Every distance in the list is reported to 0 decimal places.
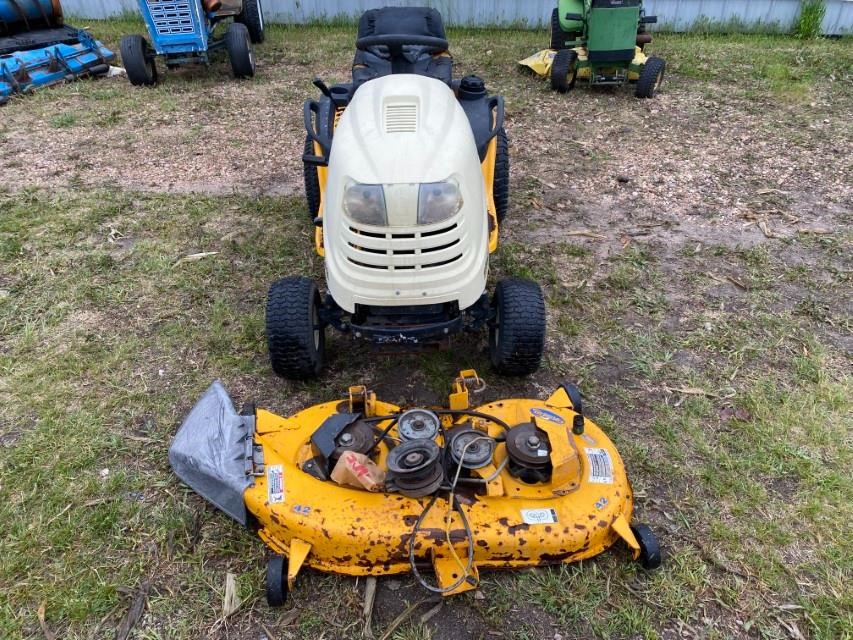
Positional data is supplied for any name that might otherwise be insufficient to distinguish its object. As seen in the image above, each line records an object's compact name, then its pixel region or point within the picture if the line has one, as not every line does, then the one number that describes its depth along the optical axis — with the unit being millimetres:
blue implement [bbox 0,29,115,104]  6559
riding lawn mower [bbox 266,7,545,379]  2418
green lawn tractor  6180
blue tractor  6480
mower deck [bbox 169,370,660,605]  2141
